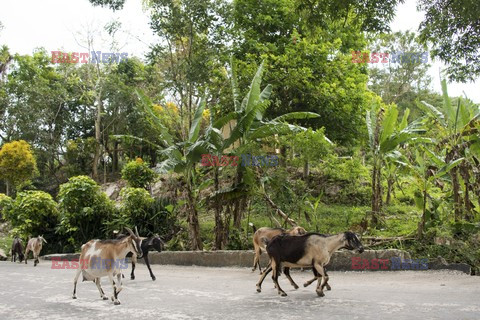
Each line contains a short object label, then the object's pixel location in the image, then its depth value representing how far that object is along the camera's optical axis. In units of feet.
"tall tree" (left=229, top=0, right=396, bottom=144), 60.03
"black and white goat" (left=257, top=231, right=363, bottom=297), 23.00
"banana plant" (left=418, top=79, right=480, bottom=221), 37.14
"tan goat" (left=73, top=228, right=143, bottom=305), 22.34
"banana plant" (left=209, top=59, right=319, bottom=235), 43.80
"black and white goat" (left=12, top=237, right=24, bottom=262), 53.98
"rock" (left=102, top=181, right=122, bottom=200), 98.28
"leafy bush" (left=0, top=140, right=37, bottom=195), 99.35
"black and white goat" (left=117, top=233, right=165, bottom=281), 34.71
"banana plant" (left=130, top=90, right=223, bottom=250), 44.88
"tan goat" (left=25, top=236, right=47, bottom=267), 50.34
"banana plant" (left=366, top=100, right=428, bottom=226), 42.70
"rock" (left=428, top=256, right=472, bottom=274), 32.61
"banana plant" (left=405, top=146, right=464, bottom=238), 37.42
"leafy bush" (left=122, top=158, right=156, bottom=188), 60.98
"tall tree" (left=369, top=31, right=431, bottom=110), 103.60
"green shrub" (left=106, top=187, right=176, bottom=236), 55.16
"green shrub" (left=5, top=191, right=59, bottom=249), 59.00
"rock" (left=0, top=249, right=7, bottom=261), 60.21
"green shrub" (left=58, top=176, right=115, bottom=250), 57.93
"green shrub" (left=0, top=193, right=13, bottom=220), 61.05
